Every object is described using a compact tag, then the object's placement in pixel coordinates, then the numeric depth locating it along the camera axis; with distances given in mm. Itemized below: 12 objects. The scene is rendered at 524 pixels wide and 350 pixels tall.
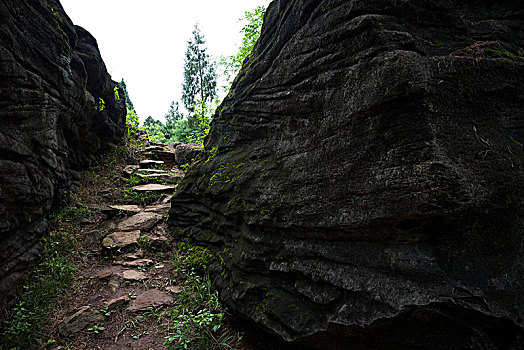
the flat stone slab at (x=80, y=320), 3977
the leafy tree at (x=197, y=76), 31844
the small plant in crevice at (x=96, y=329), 4009
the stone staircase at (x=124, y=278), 4039
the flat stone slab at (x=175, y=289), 5002
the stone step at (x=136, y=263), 5891
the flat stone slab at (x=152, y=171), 11399
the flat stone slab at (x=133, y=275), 5371
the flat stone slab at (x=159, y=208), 8384
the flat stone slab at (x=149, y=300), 4559
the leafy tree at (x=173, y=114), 43406
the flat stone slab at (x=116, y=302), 4496
